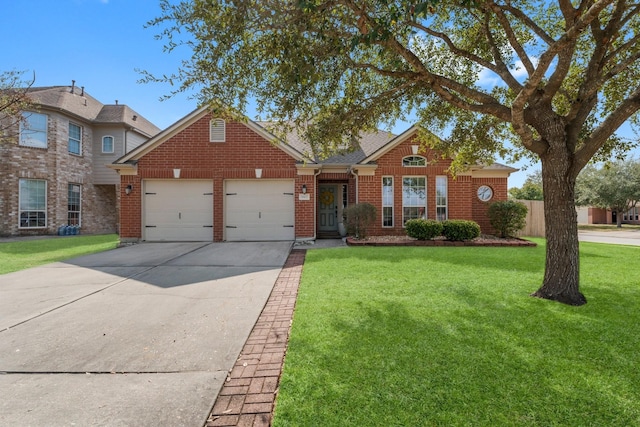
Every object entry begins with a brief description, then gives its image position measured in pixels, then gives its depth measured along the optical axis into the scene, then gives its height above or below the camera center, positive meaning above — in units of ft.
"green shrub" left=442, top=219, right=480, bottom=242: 38.63 -1.98
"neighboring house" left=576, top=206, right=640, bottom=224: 136.26 -1.27
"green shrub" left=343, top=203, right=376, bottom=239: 39.72 -0.35
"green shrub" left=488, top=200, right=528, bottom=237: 42.78 -0.33
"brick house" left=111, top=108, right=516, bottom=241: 41.93 +4.12
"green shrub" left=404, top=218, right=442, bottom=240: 39.04 -1.85
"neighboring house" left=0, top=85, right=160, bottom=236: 53.01 +9.58
